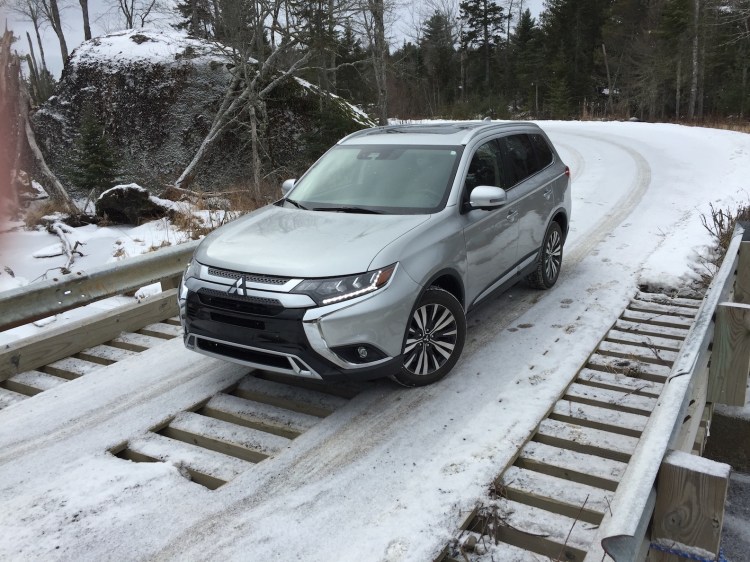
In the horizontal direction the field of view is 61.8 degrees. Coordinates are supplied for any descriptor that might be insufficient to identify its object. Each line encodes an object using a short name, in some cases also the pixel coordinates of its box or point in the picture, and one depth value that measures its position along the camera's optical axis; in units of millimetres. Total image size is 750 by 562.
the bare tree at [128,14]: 39531
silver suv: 4199
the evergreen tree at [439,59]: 67562
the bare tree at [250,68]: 14805
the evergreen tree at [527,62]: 58844
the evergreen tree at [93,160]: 12258
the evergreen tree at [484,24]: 67688
